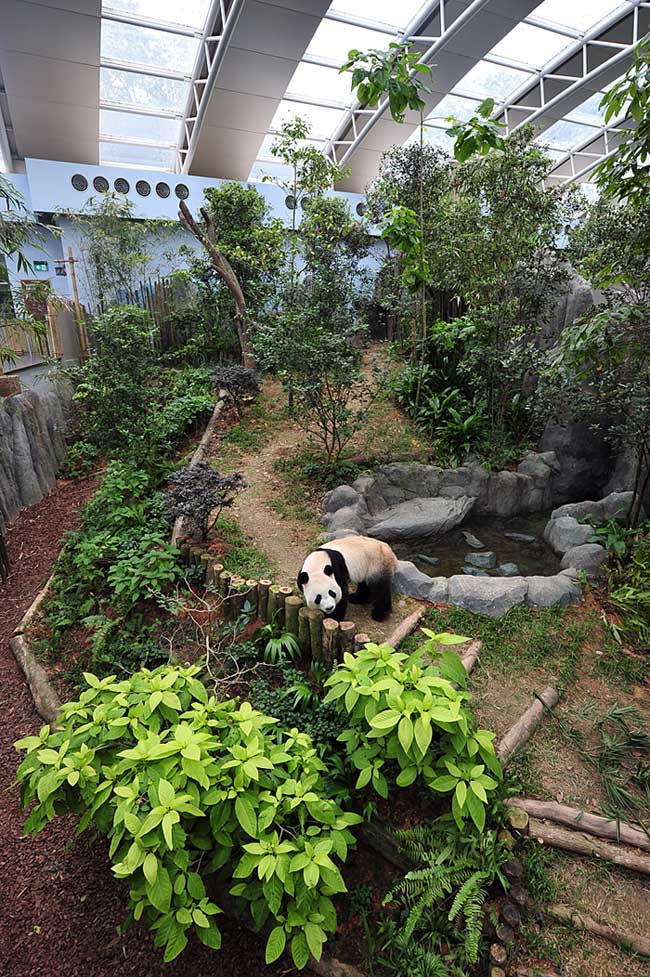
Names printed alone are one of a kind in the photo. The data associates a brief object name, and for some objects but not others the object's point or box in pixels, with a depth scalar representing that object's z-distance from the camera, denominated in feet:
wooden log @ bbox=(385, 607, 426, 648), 12.22
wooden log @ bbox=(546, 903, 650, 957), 6.88
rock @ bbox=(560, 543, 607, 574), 14.82
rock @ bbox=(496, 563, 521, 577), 17.07
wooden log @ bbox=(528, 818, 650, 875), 7.70
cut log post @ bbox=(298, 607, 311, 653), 11.39
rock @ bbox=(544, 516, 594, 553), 16.89
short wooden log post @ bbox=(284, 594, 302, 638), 11.66
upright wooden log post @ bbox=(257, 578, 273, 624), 12.32
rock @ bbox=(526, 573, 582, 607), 13.69
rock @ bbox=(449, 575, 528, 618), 13.47
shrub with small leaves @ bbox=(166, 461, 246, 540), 15.07
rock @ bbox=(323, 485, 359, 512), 19.30
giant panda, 11.79
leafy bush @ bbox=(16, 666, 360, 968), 6.42
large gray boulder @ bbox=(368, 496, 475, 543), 18.99
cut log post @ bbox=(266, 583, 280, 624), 12.09
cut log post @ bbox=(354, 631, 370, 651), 10.77
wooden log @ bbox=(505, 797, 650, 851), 8.02
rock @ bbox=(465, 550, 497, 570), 17.66
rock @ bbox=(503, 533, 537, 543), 19.70
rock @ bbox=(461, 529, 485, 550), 19.26
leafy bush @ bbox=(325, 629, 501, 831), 7.20
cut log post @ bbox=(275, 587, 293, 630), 12.01
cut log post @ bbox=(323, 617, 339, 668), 10.89
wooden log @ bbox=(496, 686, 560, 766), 9.32
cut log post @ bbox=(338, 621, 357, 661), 10.87
